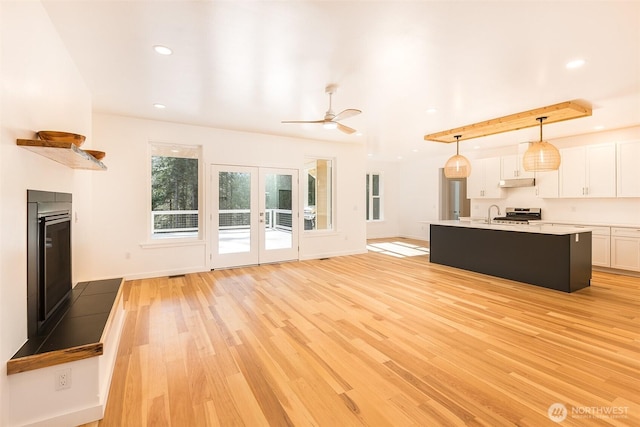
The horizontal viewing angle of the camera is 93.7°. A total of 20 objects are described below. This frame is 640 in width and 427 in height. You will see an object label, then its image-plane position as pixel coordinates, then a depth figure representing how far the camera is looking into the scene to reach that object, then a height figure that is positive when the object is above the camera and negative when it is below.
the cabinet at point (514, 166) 6.89 +1.05
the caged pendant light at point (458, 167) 5.61 +0.82
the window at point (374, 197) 10.53 +0.51
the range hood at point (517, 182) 6.76 +0.66
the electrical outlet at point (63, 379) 1.83 -1.03
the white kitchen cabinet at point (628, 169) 5.37 +0.76
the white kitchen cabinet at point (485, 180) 7.44 +0.80
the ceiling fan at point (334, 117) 3.59 +1.19
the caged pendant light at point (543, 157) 4.34 +0.79
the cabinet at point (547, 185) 6.46 +0.57
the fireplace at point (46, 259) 2.02 -0.36
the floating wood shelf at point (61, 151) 1.89 +0.43
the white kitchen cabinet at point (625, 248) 5.22 -0.67
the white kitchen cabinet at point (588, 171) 5.68 +0.79
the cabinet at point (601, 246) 5.57 -0.66
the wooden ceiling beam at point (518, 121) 4.37 +1.52
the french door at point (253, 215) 5.88 -0.08
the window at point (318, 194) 7.01 +0.41
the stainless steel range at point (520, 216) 6.88 -0.12
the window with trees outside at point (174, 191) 5.40 +0.39
